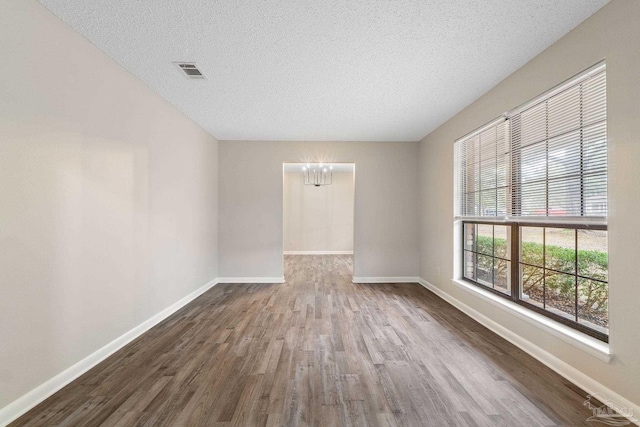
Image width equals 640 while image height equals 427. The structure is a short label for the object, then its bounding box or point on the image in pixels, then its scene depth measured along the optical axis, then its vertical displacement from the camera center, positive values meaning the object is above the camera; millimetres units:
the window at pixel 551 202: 2066 +93
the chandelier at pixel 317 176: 9164 +1203
